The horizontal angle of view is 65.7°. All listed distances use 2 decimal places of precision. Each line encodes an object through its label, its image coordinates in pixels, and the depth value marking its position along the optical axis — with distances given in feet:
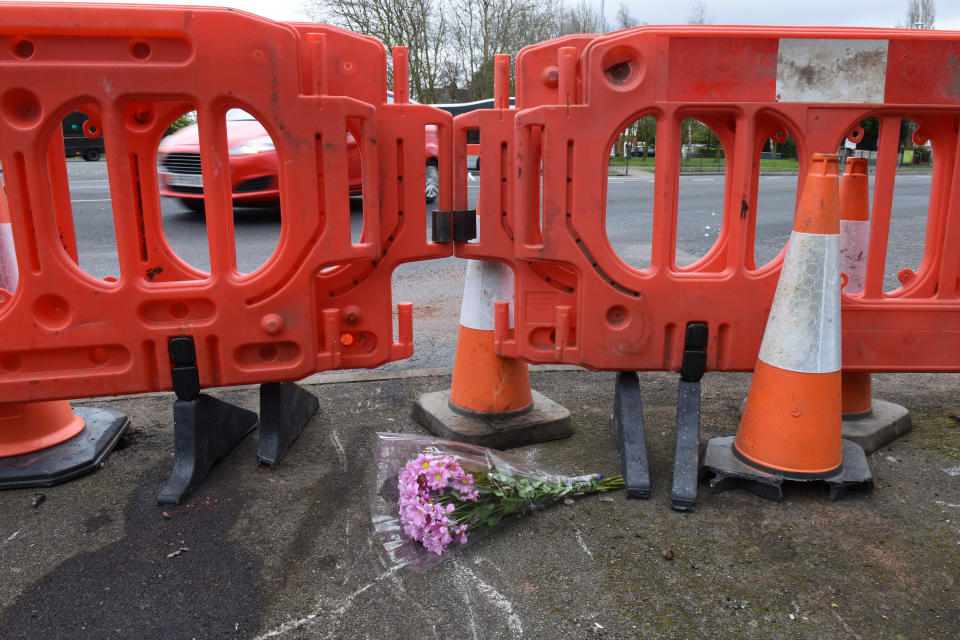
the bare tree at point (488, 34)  132.87
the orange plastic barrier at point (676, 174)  9.67
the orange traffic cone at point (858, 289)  11.00
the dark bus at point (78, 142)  74.59
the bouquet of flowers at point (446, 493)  8.43
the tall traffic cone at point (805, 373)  9.38
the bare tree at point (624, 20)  169.58
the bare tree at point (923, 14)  166.71
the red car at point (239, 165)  32.48
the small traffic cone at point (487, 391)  11.45
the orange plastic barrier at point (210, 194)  8.86
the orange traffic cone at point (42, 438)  10.12
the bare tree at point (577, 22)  151.94
